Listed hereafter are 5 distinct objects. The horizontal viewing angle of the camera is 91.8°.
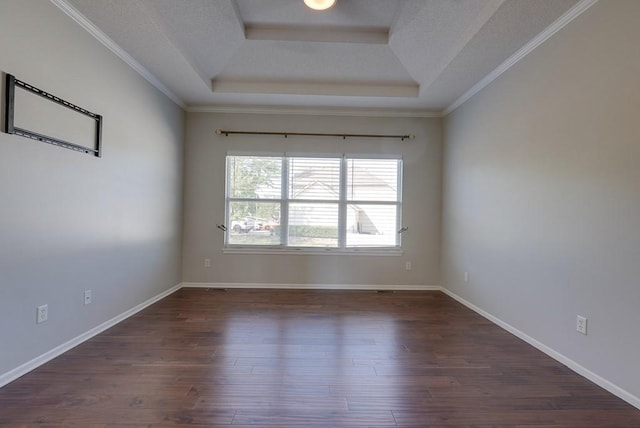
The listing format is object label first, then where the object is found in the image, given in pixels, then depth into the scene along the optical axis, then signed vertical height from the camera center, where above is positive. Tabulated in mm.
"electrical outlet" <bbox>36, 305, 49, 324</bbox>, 2083 -715
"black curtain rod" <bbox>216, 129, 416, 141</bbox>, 4281 +1108
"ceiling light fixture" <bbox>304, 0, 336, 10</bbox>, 2486 +1711
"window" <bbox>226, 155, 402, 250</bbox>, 4363 +169
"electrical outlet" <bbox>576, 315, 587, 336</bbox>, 2092 -716
